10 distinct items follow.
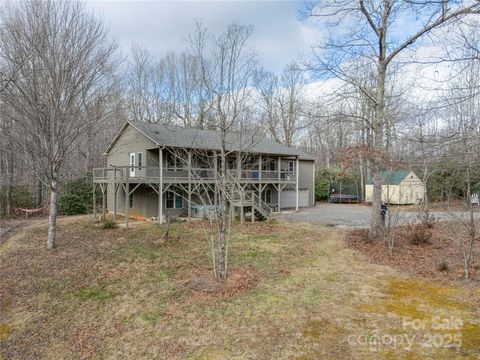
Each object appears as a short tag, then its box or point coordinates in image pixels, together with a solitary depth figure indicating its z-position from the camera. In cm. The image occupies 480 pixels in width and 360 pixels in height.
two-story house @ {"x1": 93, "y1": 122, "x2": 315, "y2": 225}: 1688
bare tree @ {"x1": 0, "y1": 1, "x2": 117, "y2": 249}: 830
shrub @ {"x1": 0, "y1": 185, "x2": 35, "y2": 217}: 1953
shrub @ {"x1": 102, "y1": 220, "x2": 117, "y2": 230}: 1456
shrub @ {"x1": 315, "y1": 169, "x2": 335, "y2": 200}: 3130
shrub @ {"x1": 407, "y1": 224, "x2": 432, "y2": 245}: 1080
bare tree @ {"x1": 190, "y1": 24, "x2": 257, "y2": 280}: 831
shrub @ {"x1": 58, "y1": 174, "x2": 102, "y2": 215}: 2098
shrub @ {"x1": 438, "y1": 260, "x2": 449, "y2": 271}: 783
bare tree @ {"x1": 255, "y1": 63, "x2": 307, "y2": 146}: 3309
